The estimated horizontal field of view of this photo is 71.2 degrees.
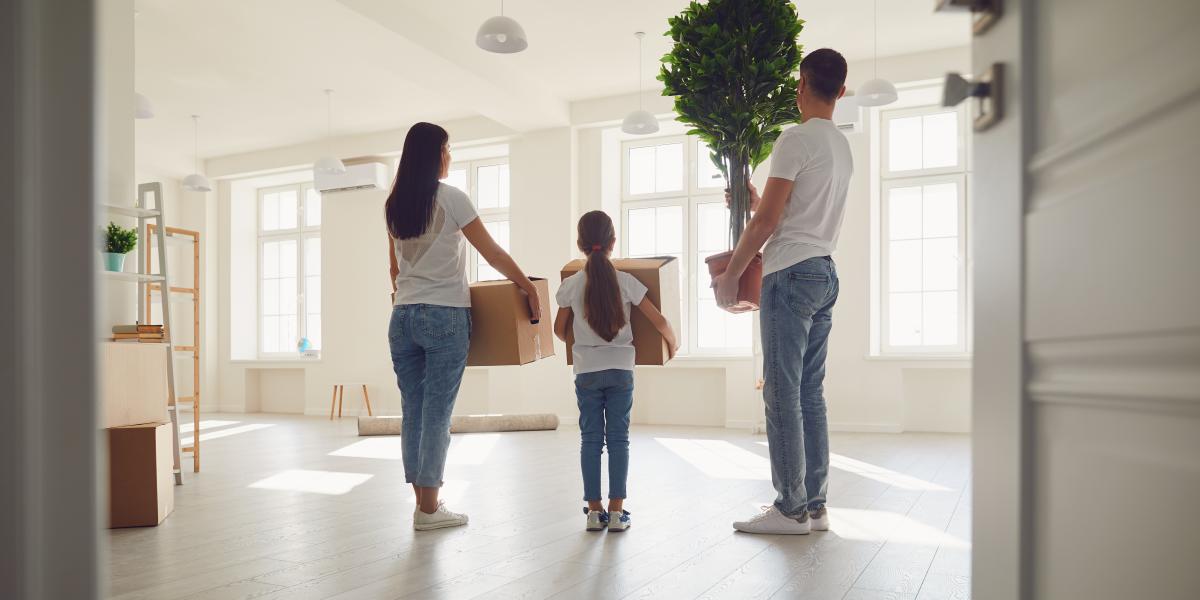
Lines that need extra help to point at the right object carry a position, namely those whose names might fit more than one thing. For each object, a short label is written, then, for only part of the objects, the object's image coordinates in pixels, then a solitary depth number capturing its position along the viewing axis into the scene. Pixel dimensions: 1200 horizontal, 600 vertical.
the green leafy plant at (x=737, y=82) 2.84
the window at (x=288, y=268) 10.57
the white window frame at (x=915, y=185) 7.25
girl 2.80
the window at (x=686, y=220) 8.17
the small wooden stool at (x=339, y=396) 9.29
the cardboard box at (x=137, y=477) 3.16
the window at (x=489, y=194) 9.46
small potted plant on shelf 4.18
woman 2.82
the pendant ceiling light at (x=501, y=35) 4.82
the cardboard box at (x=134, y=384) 3.54
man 2.55
